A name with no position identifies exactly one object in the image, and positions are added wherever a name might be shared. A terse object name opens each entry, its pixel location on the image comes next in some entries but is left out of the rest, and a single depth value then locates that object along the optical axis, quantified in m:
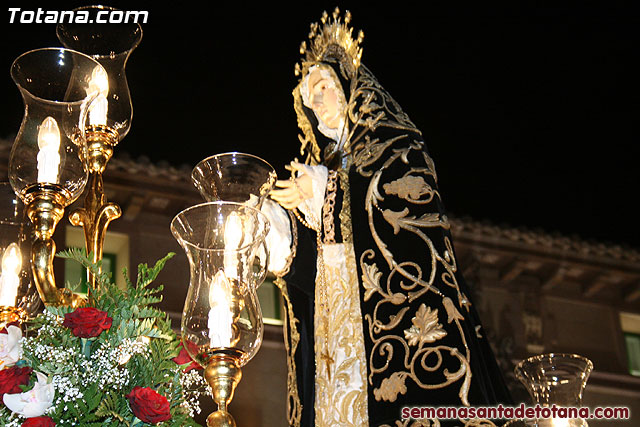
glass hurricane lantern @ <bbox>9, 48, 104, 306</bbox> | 2.22
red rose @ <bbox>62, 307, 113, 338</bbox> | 1.88
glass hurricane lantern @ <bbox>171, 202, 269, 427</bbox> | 2.02
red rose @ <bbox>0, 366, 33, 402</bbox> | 1.87
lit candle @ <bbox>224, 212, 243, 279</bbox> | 2.16
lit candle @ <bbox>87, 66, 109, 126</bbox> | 2.44
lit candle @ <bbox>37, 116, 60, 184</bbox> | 2.25
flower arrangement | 1.86
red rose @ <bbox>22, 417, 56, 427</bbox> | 1.81
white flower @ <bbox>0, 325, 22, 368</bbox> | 1.99
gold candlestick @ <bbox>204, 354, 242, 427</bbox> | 2.00
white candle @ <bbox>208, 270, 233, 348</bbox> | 2.04
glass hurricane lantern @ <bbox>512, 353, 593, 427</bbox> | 2.64
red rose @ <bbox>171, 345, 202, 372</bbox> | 2.10
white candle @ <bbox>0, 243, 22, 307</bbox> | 2.43
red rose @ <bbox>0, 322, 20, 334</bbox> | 2.23
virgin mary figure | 3.20
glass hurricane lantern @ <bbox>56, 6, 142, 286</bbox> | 2.45
